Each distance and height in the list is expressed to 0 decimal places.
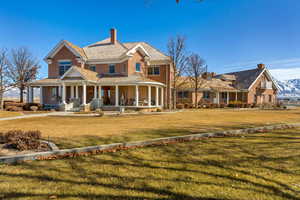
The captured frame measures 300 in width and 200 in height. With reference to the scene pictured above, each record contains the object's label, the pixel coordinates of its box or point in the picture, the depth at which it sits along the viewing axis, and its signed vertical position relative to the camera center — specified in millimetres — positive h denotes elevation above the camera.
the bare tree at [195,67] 31392 +5877
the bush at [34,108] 20075 -1130
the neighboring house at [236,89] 31709 +1973
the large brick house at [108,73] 22609 +3762
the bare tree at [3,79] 22922 +3070
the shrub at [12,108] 19703 -1118
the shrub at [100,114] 15884 -1462
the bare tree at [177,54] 24000 +6371
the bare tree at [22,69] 34219 +6261
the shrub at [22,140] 5382 -1392
